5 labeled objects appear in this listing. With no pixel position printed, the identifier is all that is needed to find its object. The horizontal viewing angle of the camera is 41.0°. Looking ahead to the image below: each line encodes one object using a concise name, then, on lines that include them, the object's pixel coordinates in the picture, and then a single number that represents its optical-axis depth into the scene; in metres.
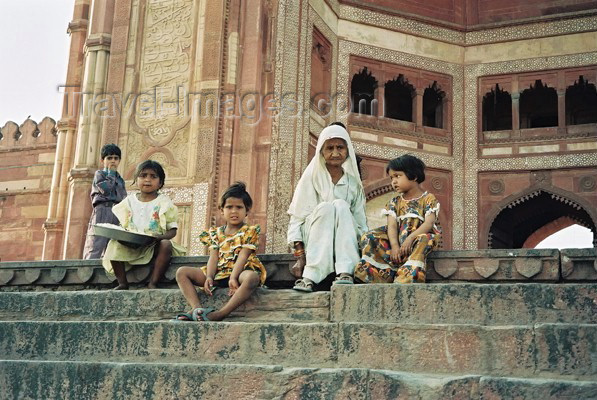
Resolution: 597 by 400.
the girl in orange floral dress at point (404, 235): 4.32
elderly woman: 4.32
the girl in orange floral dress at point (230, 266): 4.09
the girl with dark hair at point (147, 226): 4.92
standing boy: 6.43
